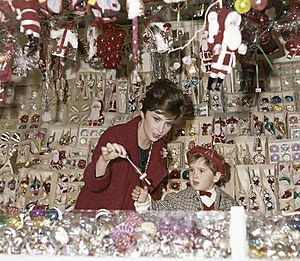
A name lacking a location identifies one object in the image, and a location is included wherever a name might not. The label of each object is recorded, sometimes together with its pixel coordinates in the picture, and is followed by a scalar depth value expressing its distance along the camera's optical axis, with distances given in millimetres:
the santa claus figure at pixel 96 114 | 2748
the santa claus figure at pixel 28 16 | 1397
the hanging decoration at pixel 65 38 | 2064
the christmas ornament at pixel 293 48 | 2014
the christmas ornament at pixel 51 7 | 1469
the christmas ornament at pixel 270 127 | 2629
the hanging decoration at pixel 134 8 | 1492
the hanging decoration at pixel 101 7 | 1478
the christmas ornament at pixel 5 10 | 1447
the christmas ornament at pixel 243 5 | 1376
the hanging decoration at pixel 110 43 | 2416
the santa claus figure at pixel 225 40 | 1382
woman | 2021
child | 2184
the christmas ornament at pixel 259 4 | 1367
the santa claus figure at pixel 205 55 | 1795
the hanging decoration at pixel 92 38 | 2408
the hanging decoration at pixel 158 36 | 2186
